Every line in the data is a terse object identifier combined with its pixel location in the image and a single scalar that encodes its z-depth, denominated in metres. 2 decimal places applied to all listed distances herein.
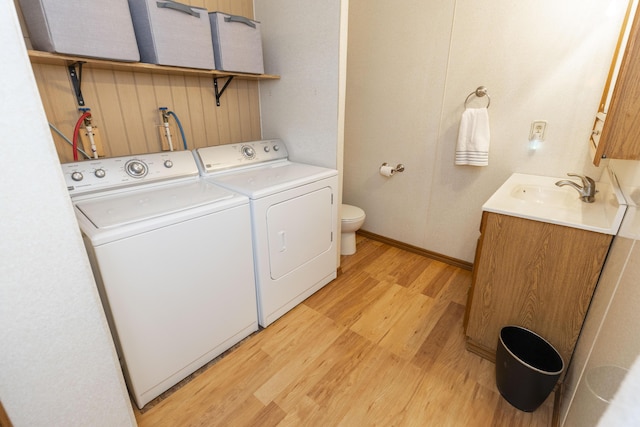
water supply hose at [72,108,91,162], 1.52
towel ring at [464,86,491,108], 2.07
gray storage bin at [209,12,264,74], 1.73
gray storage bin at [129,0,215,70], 1.45
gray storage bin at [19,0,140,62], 1.20
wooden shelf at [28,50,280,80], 1.24
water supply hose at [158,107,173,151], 1.84
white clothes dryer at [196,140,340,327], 1.68
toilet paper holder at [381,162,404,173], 2.62
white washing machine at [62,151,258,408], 1.18
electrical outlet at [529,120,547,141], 1.92
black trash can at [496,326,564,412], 1.27
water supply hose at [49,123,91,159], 1.49
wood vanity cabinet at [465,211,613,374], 1.28
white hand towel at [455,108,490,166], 2.08
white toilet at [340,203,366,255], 2.58
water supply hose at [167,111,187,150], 1.90
